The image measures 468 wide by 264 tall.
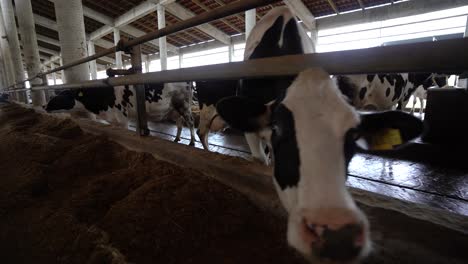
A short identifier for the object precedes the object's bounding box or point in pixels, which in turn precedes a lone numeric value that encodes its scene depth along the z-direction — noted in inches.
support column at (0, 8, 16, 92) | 541.1
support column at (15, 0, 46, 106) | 323.3
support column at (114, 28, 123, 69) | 606.3
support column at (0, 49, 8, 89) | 721.6
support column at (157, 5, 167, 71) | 482.0
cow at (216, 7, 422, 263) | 25.8
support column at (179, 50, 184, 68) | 768.9
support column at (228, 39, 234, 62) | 613.3
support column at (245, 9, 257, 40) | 320.2
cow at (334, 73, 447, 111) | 170.2
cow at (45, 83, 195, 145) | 206.8
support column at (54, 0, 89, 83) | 188.2
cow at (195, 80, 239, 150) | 135.6
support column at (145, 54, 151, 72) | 901.4
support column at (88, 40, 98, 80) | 735.7
